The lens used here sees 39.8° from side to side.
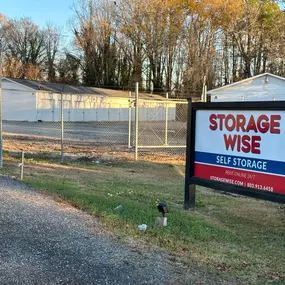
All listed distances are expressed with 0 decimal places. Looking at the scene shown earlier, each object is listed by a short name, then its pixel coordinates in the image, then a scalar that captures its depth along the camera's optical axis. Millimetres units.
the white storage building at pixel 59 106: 37750
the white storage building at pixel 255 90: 30141
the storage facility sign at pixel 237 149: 4980
